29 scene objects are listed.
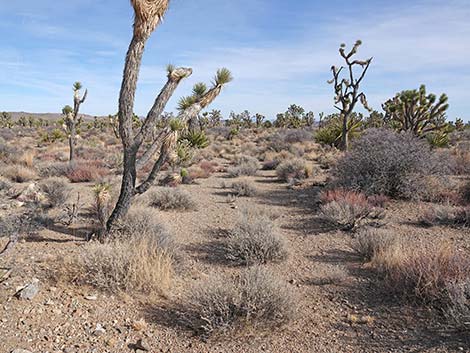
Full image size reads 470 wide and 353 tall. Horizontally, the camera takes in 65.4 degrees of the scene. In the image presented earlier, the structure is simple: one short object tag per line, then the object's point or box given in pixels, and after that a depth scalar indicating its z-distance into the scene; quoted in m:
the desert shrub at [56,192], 9.35
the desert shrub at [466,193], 9.47
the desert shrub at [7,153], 17.24
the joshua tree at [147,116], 6.07
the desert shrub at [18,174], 13.27
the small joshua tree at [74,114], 15.31
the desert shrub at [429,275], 4.49
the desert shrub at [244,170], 15.36
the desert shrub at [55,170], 14.25
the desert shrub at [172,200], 9.72
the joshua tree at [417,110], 15.53
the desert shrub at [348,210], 8.00
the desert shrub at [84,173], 13.55
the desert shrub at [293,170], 14.02
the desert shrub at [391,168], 9.97
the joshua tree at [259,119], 55.13
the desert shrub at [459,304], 3.88
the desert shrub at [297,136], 27.60
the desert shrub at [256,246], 6.16
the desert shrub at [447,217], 7.84
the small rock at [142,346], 3.85
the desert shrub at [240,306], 4.08
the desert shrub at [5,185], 10.96
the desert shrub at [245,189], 11.58
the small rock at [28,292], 4.53
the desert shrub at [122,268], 4.87
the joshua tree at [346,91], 16.36
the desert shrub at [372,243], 6.12
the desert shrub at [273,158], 17.62
